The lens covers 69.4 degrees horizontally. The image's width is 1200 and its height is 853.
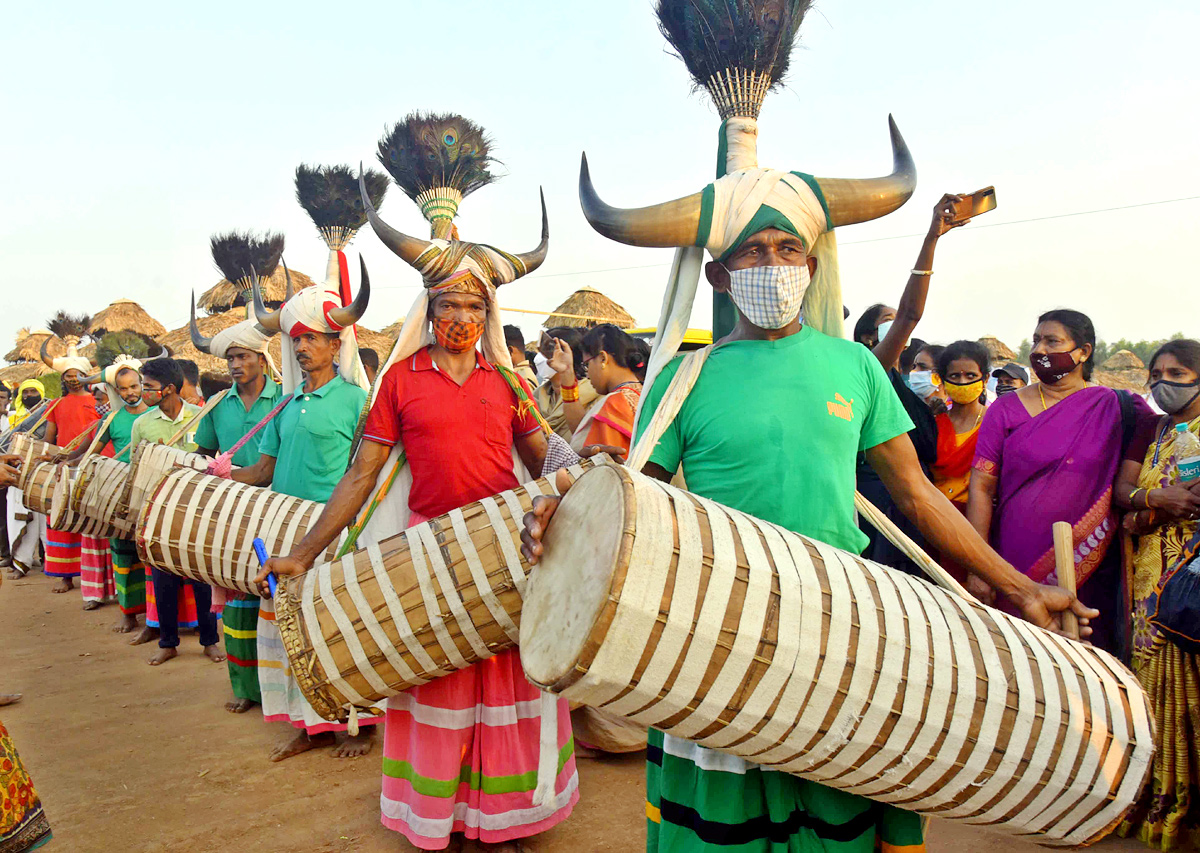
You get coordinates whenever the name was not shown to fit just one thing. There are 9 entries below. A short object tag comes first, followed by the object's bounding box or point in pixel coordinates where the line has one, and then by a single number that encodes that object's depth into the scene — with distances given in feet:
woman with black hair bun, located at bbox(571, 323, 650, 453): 13.88
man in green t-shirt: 6.84
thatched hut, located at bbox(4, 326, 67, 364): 73.87
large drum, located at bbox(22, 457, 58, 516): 21.06
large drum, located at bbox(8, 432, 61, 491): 22.34
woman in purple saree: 12.41
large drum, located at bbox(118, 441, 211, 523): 16.66
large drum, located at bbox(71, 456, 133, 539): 19.13
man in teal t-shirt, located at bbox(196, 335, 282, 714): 17.67
